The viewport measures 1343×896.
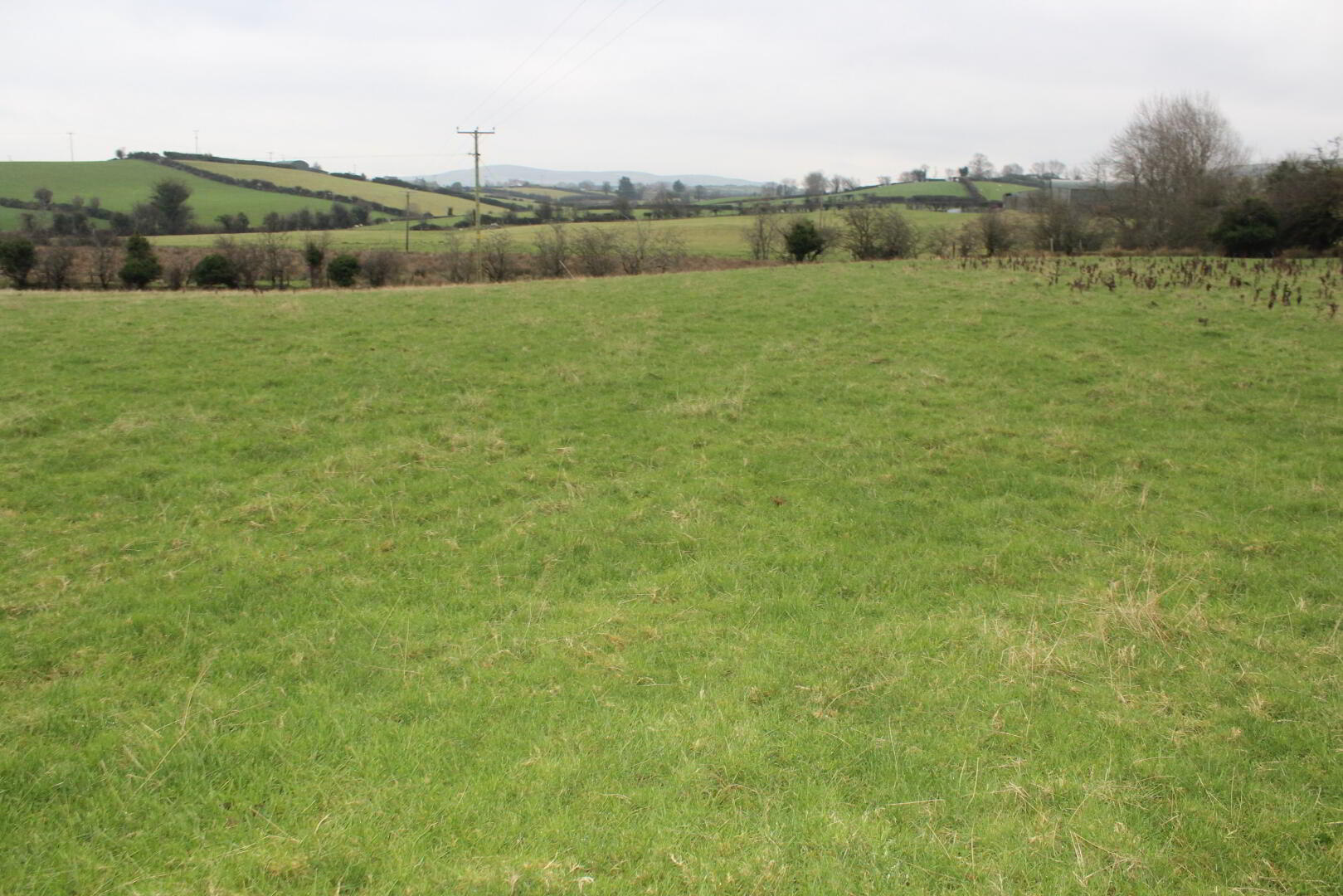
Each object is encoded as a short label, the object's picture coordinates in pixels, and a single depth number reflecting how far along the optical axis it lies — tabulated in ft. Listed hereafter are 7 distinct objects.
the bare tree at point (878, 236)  136.46
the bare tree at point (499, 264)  128.36
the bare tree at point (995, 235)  127.03
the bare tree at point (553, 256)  128.47
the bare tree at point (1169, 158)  159.74
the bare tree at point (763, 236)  171.53
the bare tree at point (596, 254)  125.49
